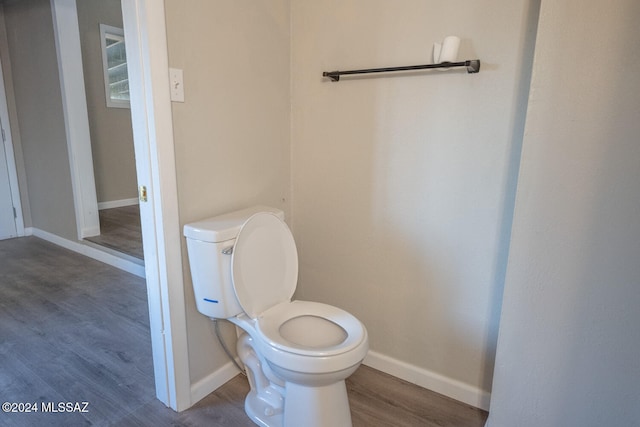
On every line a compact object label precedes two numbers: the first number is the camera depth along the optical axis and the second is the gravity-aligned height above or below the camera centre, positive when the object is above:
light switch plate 1.39 +0.14
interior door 3.70 -0.81
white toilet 1.29 -0.73
